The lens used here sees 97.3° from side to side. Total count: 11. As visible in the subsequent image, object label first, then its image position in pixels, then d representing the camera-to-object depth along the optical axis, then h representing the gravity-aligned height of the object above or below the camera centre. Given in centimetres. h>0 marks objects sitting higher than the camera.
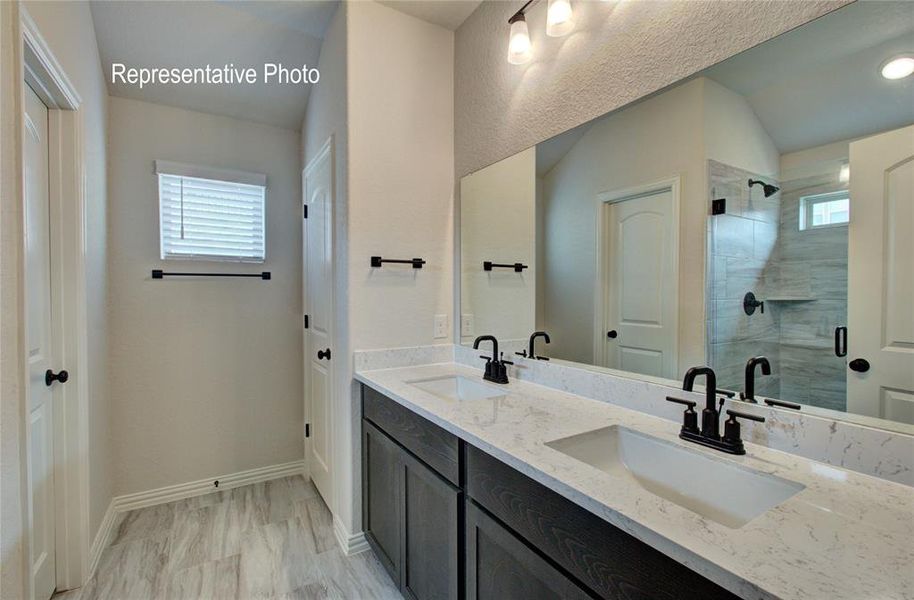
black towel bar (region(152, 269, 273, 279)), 240 +12
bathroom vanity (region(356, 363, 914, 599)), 61 -42
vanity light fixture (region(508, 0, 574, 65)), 152 +104
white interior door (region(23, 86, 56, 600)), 147 -17
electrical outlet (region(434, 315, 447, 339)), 219 -19
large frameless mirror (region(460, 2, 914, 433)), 87 +18
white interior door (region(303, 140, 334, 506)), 223 -10
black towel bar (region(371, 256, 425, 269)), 197 +16
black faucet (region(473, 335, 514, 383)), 177 -33
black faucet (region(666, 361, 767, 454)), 97 -33
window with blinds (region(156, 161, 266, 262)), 244 +51
